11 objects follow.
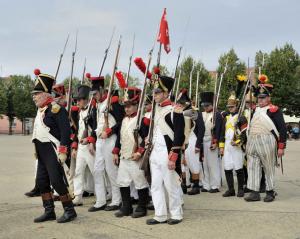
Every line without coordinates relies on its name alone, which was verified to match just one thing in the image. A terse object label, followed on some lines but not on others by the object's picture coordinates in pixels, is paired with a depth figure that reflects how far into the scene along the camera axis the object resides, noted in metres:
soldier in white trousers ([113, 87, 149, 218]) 6.55
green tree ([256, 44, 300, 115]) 41.28
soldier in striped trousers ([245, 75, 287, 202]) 7.66
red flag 6.33
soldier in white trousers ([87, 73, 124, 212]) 6.99
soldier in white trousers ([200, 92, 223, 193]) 8.91
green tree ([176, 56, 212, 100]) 41.59
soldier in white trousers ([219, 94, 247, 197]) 8.23
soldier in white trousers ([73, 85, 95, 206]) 7.22
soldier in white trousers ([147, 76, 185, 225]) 6.04
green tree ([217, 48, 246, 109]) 38.17
